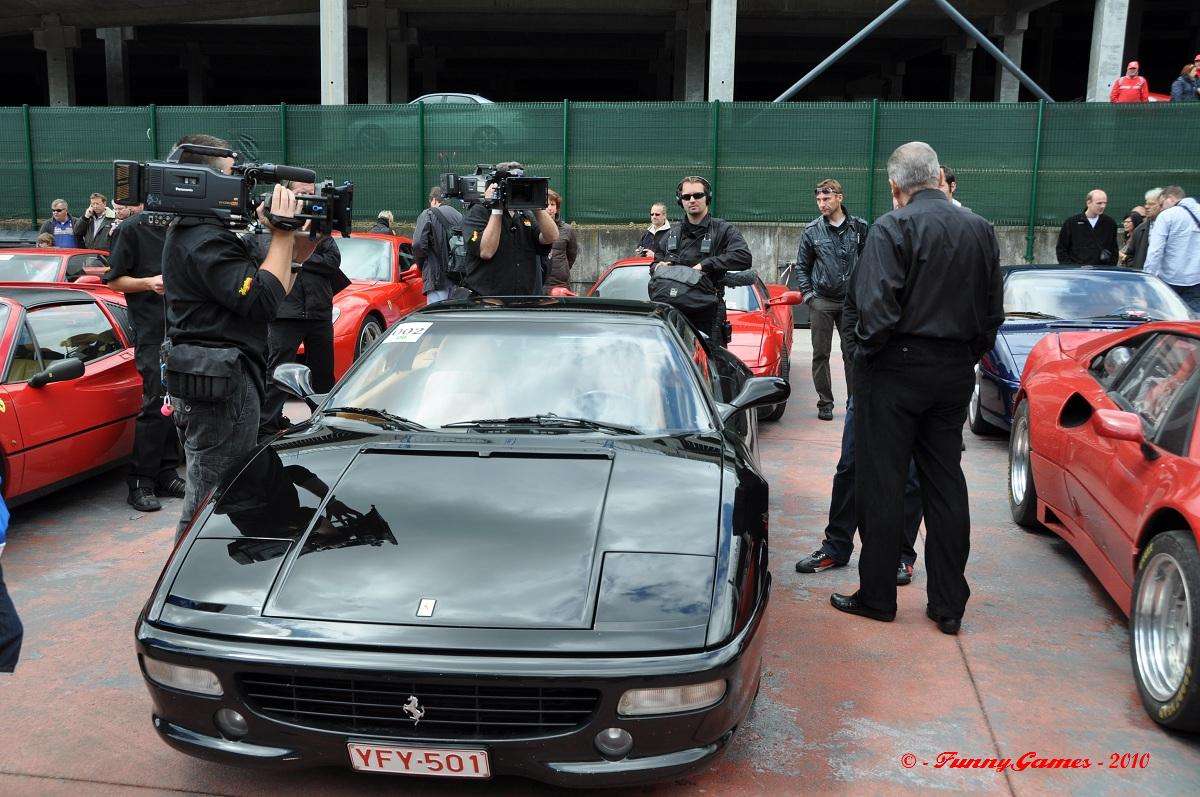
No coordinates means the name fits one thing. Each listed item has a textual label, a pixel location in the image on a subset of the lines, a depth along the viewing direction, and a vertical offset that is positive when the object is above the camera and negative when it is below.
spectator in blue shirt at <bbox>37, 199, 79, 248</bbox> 14.65 -0.44
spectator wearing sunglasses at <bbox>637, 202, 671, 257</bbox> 8.80 -0.28
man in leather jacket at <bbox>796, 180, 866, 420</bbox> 8.12 -0.38
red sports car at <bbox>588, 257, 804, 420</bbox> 7.98 -0.88
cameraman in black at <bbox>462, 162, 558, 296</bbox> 6.47 -0.28
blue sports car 7.44 -0.72
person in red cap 16.31 +2.03
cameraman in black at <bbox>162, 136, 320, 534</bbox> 3.87 -0.49
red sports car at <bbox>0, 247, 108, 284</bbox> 9.01 -0.61
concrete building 24.03 +4.62
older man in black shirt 4.05 -0.59
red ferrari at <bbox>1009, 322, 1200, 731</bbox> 3.39 -1.04
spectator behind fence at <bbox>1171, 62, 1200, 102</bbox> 16.07 +2.07
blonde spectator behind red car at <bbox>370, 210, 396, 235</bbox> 12.06 -0.22
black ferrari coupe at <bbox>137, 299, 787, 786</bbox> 2.62 -1.07
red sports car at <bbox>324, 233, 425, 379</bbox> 9.12 -0.85
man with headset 6.84 -0.24
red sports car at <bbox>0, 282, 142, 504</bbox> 5.38 -1.06
